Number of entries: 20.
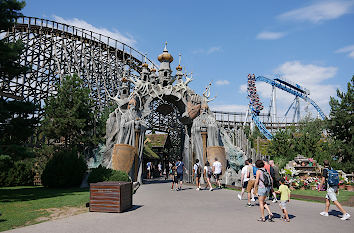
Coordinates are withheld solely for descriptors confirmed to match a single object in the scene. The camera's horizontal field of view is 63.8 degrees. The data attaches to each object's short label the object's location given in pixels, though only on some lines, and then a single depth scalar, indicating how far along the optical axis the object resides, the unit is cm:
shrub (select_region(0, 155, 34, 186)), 1759
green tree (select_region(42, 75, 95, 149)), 2000
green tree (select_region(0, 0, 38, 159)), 1139
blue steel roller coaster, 5643
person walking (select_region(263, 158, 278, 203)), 965
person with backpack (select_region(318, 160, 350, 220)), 740
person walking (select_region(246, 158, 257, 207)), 960
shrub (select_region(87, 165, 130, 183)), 1377
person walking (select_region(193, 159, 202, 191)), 1434
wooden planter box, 778
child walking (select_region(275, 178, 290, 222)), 678
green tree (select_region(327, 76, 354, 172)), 2070
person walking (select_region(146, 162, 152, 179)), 2724
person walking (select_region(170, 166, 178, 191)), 1397
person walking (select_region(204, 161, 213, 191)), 1443
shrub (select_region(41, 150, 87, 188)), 1510
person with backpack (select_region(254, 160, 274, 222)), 677
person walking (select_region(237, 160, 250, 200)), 1069
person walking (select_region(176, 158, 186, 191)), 1378
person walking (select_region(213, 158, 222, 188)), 1445
